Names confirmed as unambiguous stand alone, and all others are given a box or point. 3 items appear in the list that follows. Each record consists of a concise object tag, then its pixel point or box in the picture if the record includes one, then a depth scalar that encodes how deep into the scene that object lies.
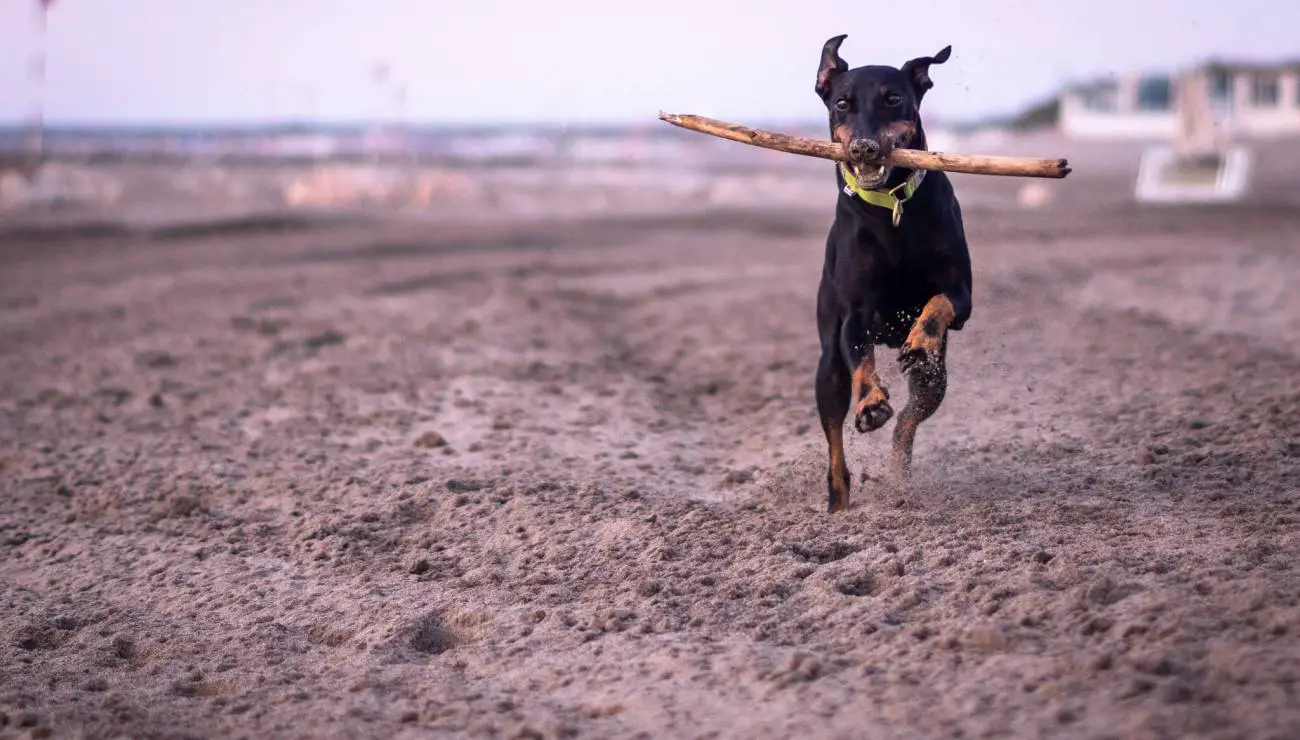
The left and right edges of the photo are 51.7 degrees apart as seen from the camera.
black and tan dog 5.02
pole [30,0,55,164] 25.48
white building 53.16
